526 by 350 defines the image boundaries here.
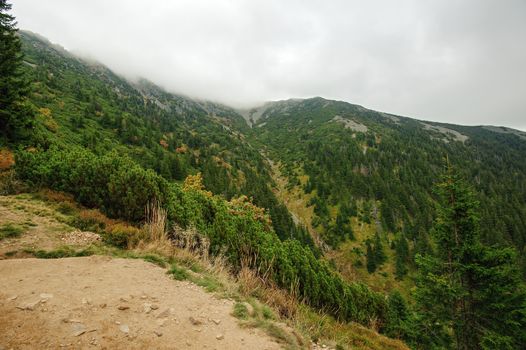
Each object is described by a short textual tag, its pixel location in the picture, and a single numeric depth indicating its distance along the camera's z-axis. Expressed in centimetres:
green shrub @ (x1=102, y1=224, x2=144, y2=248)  786
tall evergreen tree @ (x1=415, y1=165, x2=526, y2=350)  1470
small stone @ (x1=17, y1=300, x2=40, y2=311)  404
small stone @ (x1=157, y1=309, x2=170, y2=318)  461
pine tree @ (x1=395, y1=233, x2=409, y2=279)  5912
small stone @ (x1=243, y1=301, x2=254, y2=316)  538
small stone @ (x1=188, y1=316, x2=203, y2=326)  464
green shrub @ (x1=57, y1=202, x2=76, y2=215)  952
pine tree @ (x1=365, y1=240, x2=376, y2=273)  6181
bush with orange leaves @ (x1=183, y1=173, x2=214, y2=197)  3735
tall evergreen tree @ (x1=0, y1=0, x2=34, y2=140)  1359
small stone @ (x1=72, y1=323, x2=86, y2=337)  373
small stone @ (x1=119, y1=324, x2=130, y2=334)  401
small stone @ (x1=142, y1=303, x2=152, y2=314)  467
